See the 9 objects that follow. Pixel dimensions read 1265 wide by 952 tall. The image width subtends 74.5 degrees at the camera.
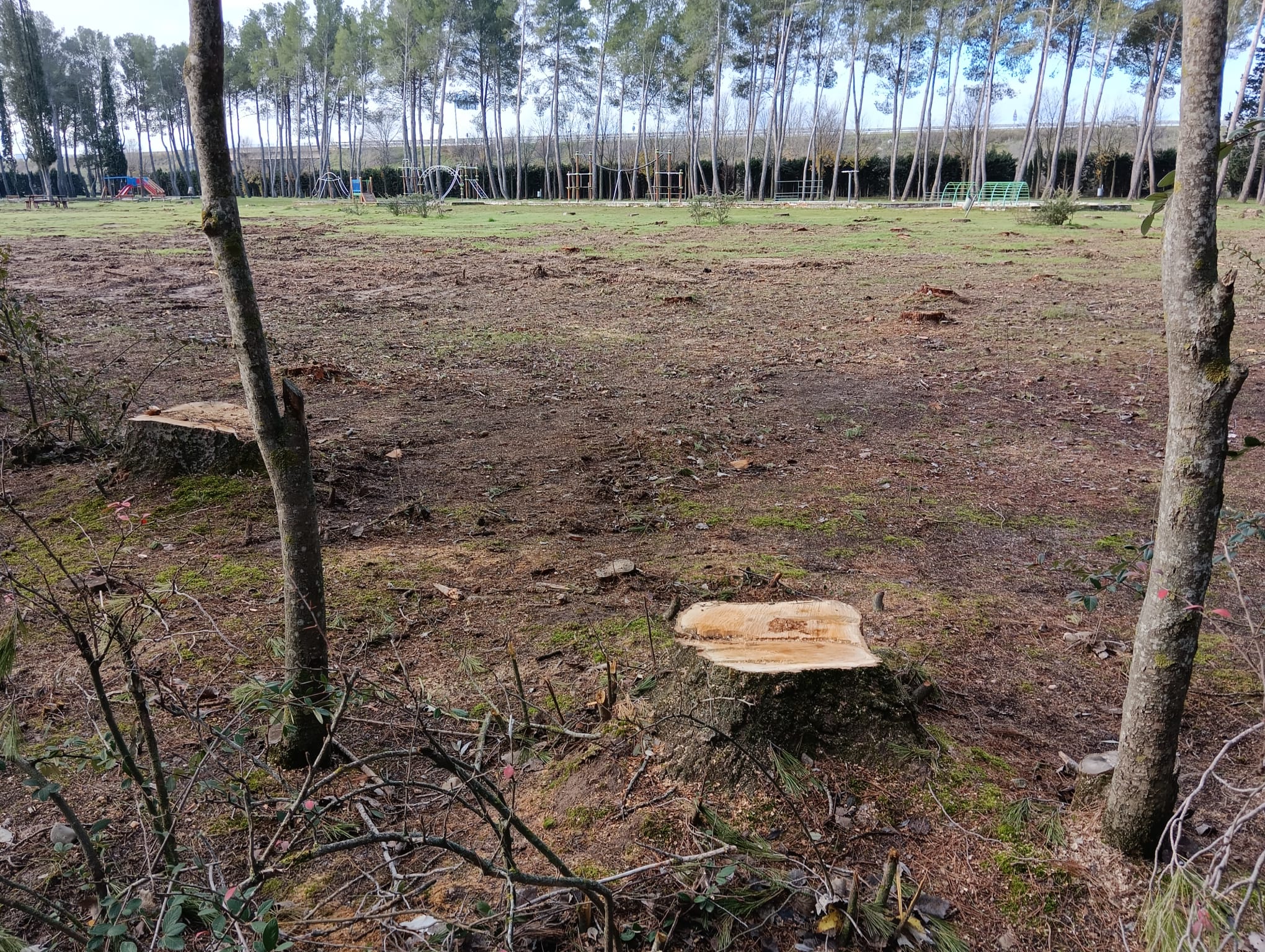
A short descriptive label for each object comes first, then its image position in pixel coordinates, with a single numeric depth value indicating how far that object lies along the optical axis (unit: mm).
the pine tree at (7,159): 64188
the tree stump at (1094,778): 2357
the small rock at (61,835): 2188
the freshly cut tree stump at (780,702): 2555
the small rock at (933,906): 2129
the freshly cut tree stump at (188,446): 5135
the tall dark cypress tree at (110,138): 69188
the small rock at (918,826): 2383
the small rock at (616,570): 4164
